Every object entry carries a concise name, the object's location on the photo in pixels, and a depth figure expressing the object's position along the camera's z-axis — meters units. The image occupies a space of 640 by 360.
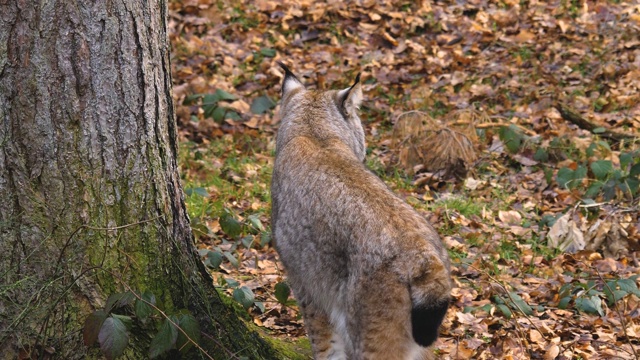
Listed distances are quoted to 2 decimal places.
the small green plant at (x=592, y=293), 9.40
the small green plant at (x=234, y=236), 9.46
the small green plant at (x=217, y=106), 18.03
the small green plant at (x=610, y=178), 12.52
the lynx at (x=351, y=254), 6.68
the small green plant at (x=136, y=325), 6.59
